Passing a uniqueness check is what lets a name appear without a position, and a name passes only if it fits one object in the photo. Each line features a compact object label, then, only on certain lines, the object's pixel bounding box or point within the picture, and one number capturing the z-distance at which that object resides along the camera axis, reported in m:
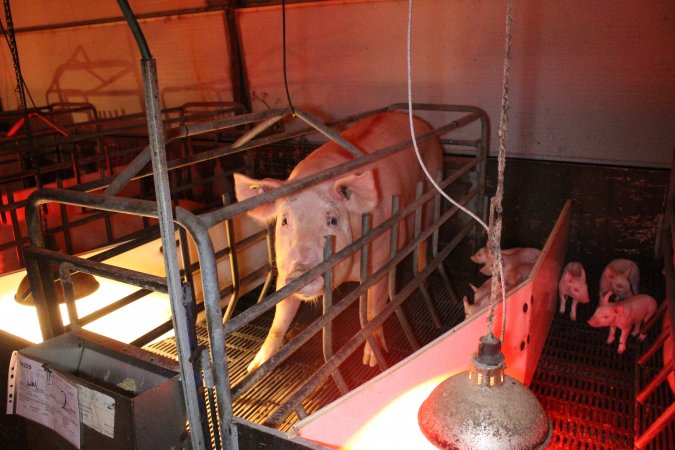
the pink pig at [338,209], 2.80
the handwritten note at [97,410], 1.60
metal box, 1.57
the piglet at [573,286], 3.83
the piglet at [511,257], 4.08
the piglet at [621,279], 3.89
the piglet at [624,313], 3.45
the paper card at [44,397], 1.70
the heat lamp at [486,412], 1.16
